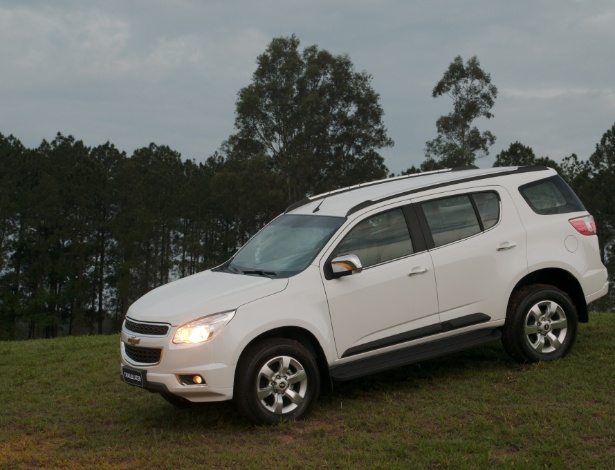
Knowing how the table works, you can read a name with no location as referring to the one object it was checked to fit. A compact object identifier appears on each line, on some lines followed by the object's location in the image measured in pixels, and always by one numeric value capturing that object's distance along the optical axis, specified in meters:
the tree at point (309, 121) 54.66
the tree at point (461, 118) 51.88
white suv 6.93
